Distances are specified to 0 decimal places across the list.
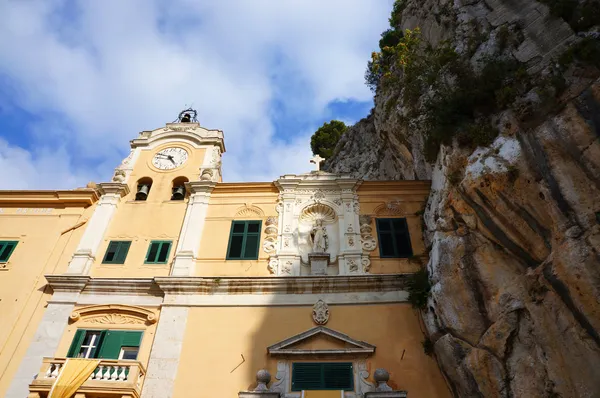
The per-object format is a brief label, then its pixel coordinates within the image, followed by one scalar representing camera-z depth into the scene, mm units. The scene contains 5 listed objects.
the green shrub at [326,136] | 44938
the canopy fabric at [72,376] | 12789
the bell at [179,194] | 19812
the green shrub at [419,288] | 15102
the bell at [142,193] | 19812
